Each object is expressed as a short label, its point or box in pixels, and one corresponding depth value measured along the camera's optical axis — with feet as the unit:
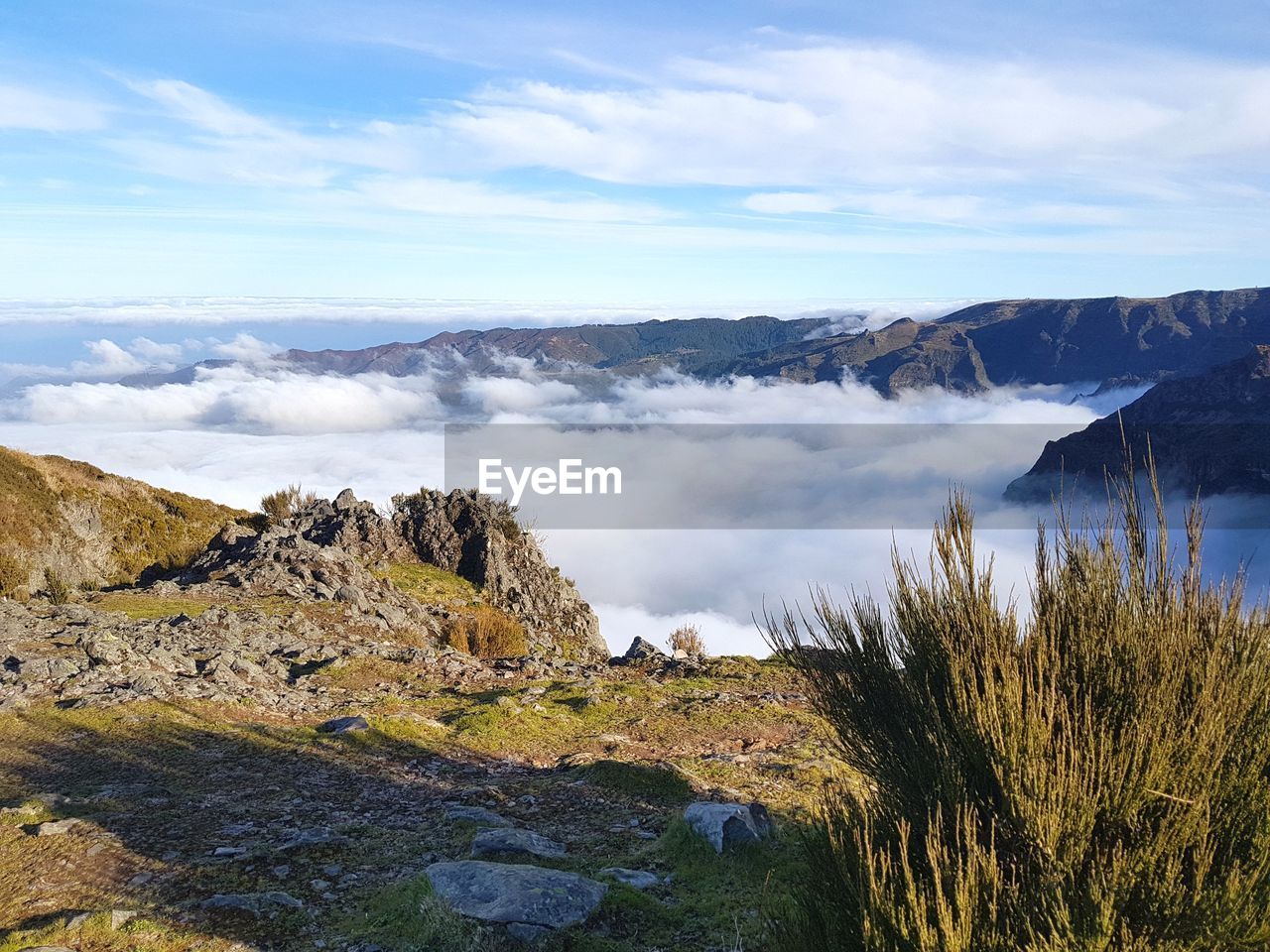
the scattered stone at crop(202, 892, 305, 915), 27.07
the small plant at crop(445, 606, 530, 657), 77.40
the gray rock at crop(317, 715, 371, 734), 47.26
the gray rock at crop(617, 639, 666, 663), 77.36
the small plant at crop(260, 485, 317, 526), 117.39
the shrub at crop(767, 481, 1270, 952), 16.52
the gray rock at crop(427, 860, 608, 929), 26.08
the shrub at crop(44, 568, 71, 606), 69.56
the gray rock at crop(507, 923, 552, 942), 25.29
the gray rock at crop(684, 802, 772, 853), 33.04
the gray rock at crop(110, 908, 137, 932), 24.99
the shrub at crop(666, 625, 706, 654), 95.91
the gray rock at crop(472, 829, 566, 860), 31.55
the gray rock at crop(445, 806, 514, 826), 36.17
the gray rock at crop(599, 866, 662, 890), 30.53
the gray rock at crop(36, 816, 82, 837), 31.32
